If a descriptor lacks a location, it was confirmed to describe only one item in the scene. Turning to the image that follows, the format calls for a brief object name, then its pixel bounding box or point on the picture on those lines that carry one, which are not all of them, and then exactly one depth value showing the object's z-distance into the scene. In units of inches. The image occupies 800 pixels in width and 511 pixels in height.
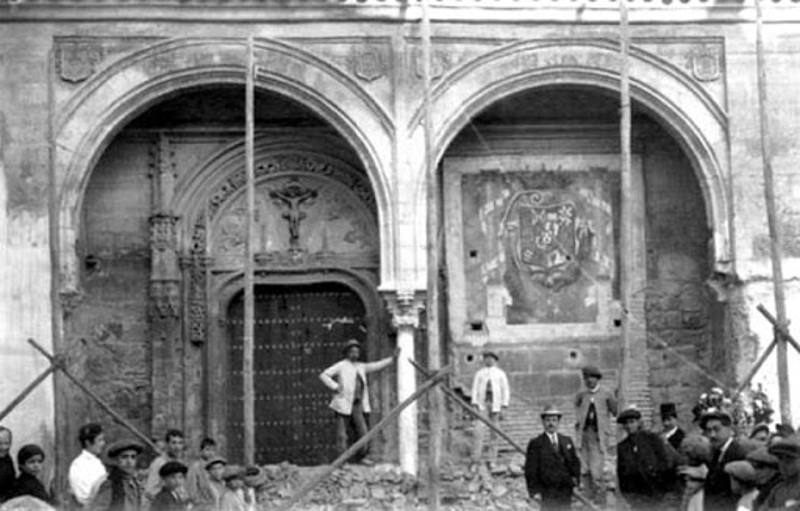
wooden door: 652.7
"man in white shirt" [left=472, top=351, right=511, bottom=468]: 620.8
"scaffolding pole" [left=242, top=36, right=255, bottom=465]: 549.8
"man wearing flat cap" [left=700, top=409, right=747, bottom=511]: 377.4
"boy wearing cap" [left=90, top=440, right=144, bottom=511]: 394.6
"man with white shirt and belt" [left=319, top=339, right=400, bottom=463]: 601.0
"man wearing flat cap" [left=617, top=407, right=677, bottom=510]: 431.5
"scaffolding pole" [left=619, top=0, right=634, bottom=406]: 554.9
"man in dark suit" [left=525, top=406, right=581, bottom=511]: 458.3
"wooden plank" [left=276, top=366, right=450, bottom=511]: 477.5
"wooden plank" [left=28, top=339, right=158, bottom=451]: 536.7
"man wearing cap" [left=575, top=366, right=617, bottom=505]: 530.6
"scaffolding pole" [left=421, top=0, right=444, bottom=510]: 525.7
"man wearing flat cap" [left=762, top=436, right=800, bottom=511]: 306.3
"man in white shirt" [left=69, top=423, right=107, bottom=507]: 414.0
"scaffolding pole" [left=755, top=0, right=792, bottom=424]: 548.7
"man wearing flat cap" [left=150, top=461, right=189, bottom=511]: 391.2
